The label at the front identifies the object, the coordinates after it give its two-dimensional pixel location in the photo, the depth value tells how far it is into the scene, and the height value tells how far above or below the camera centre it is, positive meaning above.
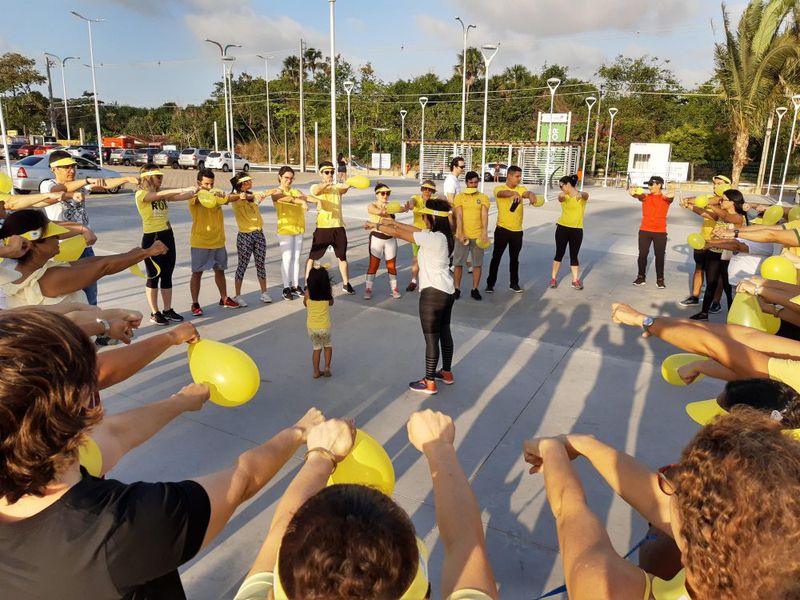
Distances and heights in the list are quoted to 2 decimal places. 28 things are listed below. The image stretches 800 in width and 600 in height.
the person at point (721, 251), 6.18 -0.89
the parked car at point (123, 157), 36.53 +0.56
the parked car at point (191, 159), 36.22 +0.49
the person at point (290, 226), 6.93 -0.75
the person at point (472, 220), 7.46 -0.67
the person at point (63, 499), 1.11 -0.74
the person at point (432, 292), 4.40 -0.99
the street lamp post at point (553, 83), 18.43 +3.00
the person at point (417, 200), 7.52 -0.45
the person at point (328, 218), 7.24 -0.66
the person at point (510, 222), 7.50 -0.71
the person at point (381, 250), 7.42 -1.12
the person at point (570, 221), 7.60 -0.69
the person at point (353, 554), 0.97 -0.72
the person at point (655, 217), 7.69 -0.63
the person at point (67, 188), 5.38 -0.23
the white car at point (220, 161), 34.62 +0.36
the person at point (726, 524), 0.95 -0.63
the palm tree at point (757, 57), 24.84 +5.41
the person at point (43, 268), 3.03 -0.58
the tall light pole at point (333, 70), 13.31 +2.56
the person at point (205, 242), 6.31 -0.88
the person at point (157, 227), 5.83 -0.67
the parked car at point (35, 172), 17.88 -0.25
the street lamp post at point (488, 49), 12.91 +2.88
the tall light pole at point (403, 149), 36.78 +1.32
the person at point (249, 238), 6.80 -0.89
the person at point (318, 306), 4.69 -1.18
